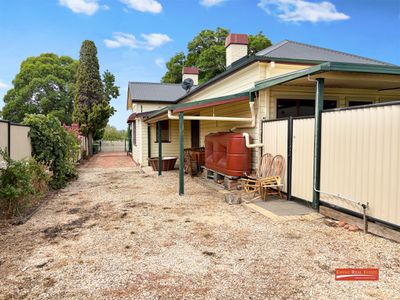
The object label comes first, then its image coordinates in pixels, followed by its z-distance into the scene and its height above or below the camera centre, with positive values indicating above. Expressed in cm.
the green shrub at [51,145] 764 -21
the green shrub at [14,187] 492 -88
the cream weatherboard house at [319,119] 385 +36
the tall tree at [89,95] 1969 +301
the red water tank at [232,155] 725 -44
